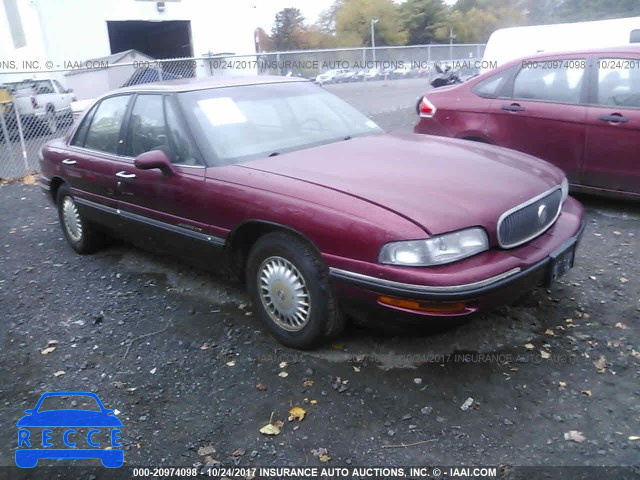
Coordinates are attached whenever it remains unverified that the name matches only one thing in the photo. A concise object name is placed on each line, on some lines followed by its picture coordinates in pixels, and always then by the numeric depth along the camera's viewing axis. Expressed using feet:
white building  75.61
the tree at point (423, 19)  210.59
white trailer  30.86
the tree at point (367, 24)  209.15
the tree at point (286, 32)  220.02
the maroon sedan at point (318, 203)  9.06
